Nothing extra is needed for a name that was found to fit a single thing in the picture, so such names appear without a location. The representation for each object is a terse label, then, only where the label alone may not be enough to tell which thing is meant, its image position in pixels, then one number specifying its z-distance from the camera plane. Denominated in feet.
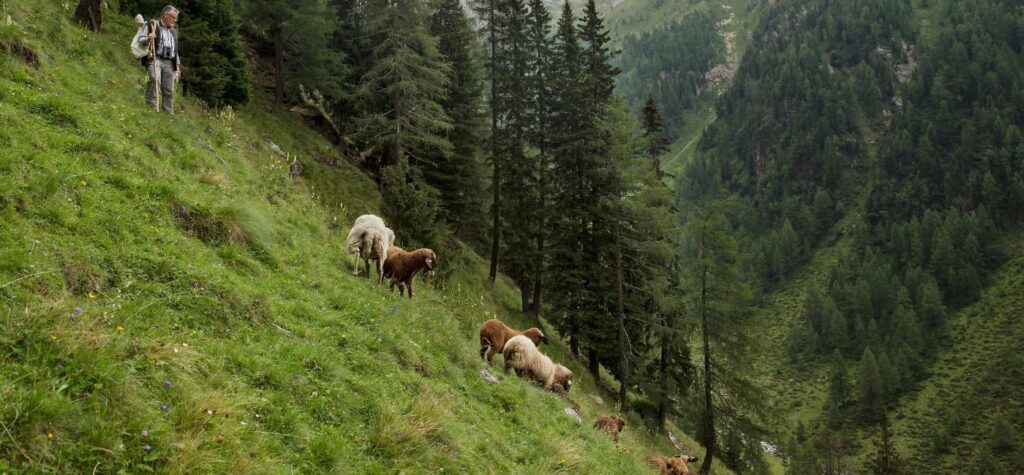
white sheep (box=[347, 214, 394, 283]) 42.50
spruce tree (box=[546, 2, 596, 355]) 104.78
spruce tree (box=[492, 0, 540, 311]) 114.42
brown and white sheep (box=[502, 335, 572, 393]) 46.14
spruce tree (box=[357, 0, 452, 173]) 93.71
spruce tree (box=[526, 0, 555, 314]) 114.11
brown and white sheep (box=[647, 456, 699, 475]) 53.26
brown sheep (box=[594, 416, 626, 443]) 51.88
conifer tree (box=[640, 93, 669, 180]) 125.59
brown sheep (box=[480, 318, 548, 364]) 45.57
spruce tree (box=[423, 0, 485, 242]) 119.14
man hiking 39.37
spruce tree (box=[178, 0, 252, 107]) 62.75
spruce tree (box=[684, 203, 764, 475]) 96.73
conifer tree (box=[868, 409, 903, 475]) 173.27
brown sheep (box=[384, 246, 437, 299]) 40.83
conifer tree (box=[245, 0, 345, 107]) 102.01
